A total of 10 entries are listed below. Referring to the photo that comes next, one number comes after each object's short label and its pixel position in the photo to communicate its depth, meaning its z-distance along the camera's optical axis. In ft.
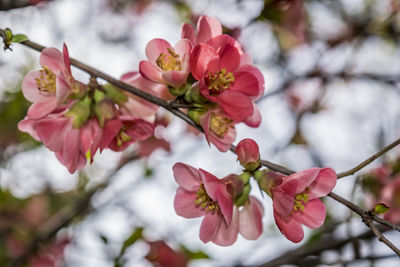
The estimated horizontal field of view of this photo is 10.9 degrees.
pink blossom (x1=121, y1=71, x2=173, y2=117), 3.62
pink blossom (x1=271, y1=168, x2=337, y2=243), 3.45
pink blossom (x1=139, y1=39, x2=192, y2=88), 3.51
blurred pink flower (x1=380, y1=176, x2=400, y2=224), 4.24
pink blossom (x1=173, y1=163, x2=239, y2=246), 3.52
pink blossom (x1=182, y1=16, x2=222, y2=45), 3.52
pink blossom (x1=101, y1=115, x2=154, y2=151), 3.63
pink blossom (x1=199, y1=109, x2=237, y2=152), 3.51
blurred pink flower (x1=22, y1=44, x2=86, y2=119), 3.50
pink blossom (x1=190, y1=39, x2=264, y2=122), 3.48
